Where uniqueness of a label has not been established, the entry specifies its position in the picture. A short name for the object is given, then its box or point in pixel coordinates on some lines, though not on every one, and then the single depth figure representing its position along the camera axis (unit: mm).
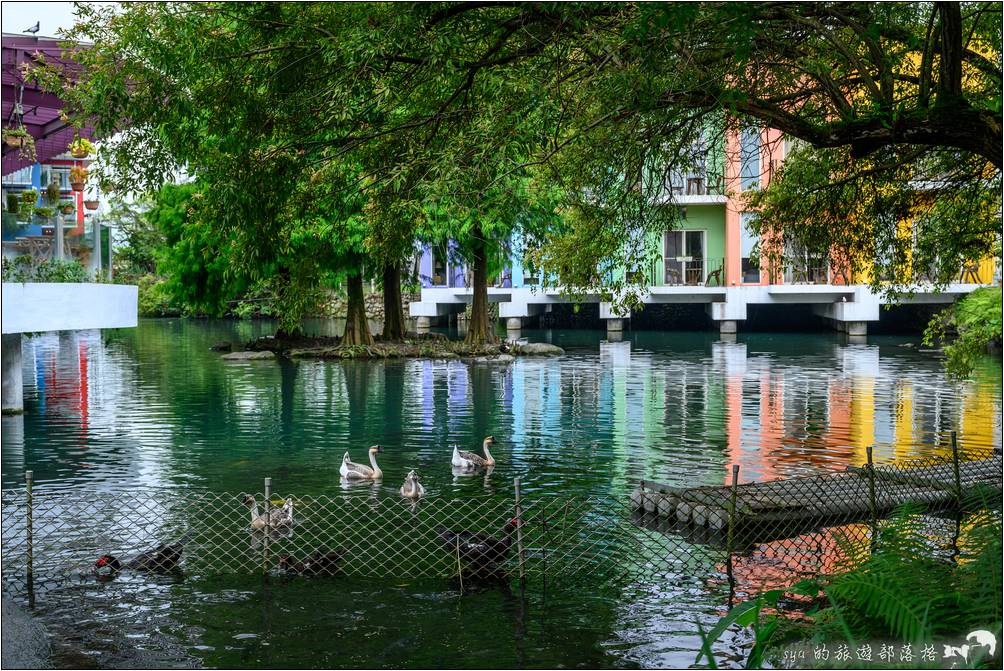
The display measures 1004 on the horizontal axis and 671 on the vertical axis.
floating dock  12781
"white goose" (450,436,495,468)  17391
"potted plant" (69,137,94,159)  14845
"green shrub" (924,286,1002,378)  15328
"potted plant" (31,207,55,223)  17375
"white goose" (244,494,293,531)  12688
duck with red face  11336
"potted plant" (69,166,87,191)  20373
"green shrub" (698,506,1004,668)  6160
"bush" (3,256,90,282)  17542
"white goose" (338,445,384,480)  16469
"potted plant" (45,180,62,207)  18891
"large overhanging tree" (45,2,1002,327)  9906
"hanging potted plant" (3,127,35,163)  15969
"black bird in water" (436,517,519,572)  11062
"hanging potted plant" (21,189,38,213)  17234
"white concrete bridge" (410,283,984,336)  47906
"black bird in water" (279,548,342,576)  11438
